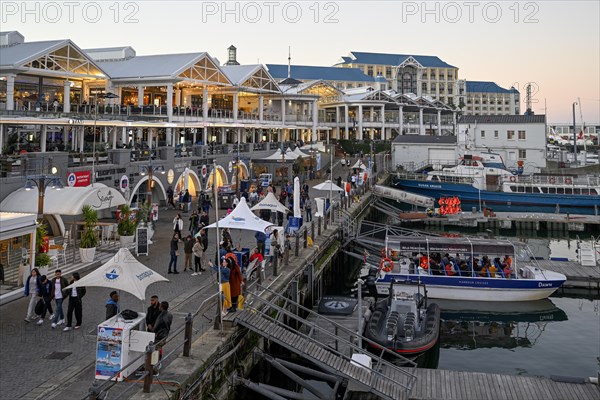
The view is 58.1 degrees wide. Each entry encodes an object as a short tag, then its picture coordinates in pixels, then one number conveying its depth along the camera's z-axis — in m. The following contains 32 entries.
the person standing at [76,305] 13.57
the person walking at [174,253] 19.42
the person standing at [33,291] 14.11
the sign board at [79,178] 24.84
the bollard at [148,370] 10.00
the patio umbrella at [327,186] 35.34
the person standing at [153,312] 12.12
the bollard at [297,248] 23.04
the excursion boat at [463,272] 24.06
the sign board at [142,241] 21.89
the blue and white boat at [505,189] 51.28
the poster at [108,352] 10.66
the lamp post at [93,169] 25.75
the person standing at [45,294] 14.10
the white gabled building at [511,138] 68.12
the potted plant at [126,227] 23.36
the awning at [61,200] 20.75
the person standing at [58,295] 13.79
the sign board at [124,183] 28.32
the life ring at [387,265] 24.52
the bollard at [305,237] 25.31
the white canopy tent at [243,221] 20.45
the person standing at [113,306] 12.02
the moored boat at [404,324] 16.98
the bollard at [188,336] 11.66
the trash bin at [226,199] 35.16
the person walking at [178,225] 21.42
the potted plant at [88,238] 20.23
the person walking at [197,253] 19.66
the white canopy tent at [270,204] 25.87
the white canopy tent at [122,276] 11.91
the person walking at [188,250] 20.05
